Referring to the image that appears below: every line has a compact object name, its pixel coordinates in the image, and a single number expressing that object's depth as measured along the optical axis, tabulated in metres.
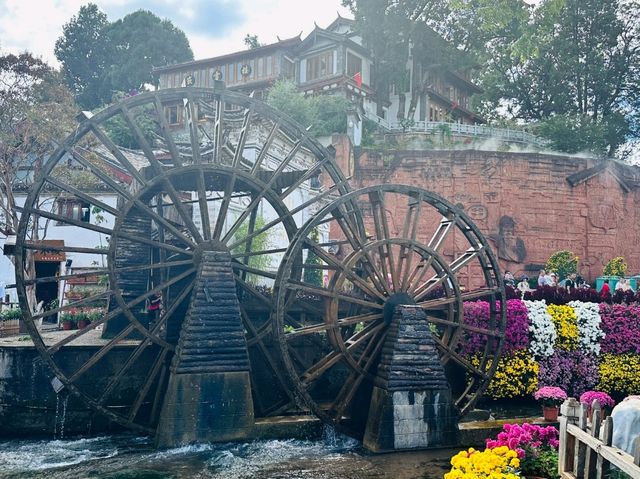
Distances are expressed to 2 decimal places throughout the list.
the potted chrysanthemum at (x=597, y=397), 9.42
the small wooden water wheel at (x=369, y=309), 10.24
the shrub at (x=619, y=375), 12.80
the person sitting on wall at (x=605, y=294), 13.57
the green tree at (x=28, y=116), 19.34
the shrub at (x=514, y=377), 12.25
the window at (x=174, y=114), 34.88
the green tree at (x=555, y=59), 33.53
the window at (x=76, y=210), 24.08
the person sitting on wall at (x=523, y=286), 18.18
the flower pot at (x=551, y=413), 10.45
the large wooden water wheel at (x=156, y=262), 10.45
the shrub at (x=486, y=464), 5.47
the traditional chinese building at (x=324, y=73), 34.19
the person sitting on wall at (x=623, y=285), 18.44
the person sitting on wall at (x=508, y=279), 20.53
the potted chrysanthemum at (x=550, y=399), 10.38
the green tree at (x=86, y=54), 43.06
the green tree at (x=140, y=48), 41.56
